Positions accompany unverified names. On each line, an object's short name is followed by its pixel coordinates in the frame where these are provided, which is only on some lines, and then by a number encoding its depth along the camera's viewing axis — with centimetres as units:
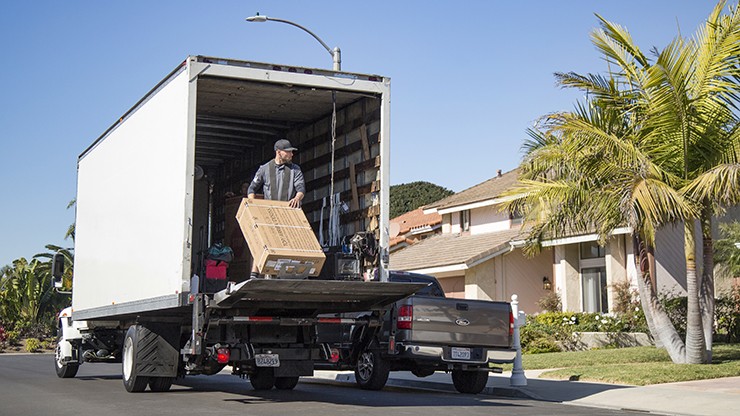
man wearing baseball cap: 1225
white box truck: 1117
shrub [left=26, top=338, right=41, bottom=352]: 3838
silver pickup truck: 1345
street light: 1927
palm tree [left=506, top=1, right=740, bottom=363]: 1678
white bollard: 1494
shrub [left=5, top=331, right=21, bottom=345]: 3906
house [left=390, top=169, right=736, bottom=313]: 2792
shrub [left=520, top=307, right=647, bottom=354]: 2431
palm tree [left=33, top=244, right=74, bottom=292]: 4271
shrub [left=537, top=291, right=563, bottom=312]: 2923
